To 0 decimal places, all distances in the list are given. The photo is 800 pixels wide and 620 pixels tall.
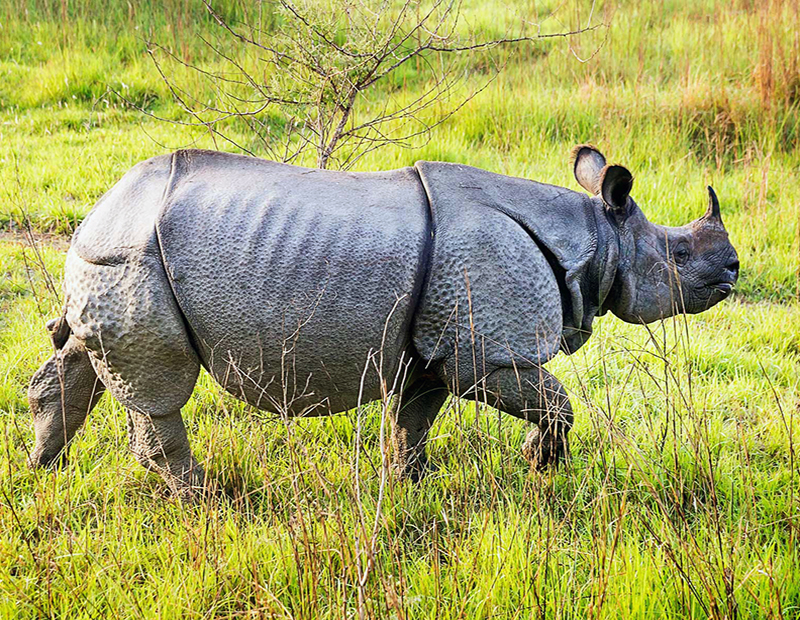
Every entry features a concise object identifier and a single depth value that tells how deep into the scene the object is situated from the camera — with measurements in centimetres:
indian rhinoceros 582
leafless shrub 963
